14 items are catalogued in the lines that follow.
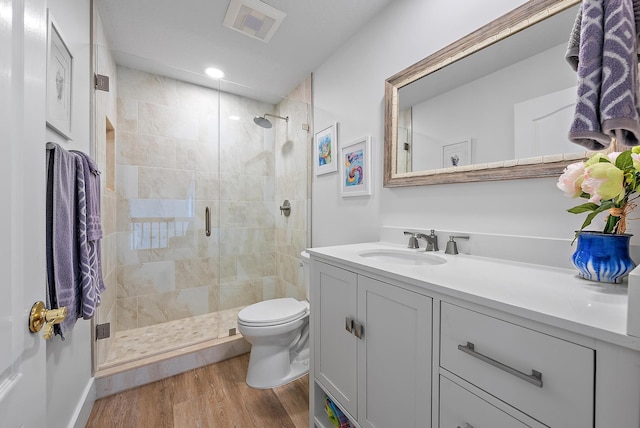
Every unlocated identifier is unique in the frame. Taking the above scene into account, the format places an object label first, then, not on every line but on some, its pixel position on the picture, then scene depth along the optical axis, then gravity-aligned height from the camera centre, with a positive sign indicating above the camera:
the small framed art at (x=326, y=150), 2.00 +0.51
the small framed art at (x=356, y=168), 1.70 +0.31
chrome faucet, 1.26 -0.14
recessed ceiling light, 2.28 +1.27
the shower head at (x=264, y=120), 2.58 +0.92
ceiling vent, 1.56 +1.26
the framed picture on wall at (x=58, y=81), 0.99 +0.56
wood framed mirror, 0.92 +0.48
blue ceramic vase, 0.69 -0.12
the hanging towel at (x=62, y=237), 0.93 -0.10
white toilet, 1.60 -0.85
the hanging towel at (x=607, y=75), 0.59 +0.33
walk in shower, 2.17 +0.05
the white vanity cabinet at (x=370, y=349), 0.79 -0.51
